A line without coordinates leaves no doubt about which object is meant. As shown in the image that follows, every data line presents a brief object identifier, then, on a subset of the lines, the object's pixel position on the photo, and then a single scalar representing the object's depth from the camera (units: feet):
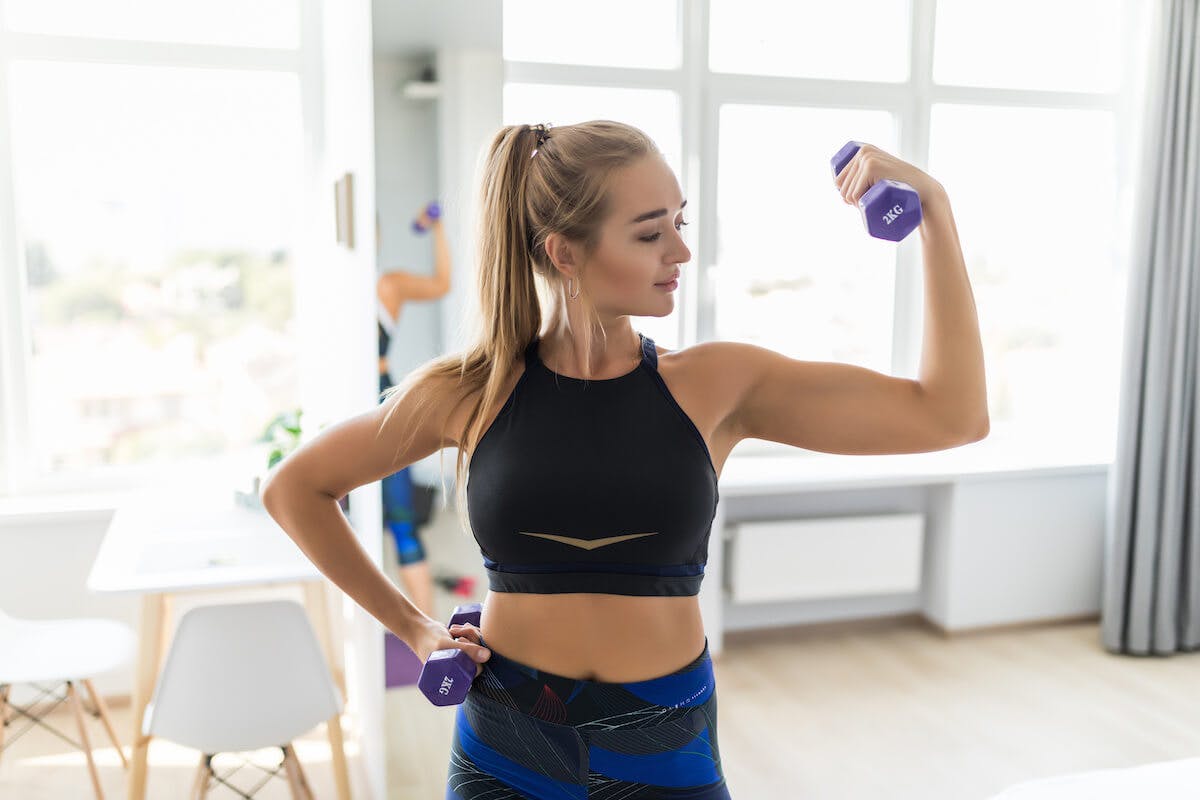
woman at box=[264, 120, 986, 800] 3.79
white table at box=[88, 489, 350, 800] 7.28
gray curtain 11.89
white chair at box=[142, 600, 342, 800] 7.09
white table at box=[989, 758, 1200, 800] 5.28
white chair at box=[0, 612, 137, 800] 7.88
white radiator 12.23
